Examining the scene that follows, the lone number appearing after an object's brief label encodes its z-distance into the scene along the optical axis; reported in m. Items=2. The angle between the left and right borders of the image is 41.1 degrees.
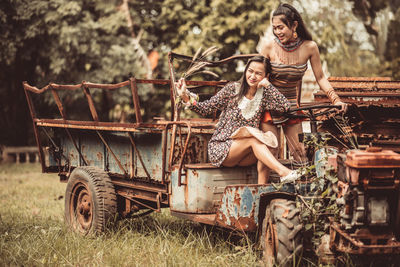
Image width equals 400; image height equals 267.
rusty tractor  3.47
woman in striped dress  5.01
